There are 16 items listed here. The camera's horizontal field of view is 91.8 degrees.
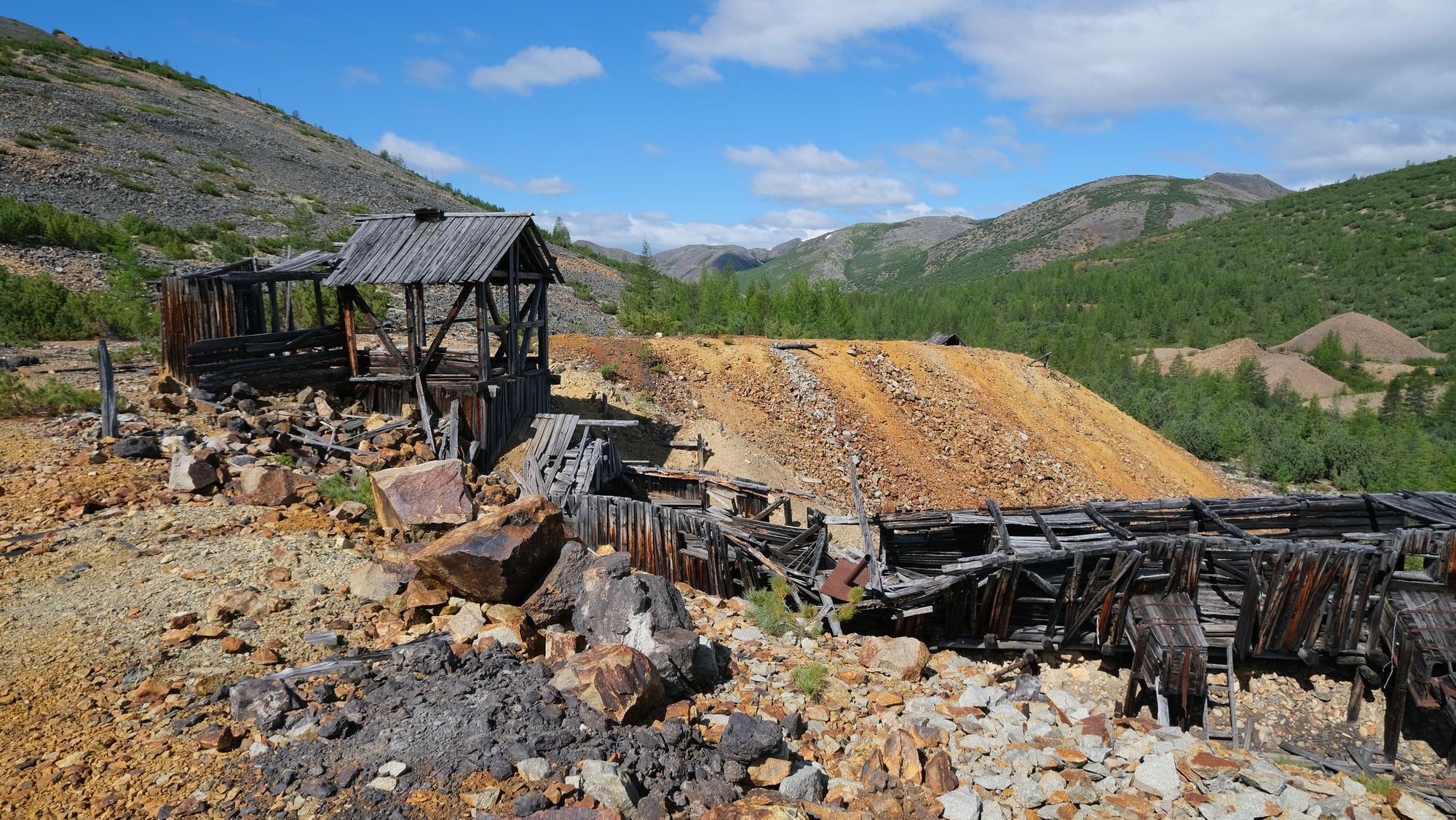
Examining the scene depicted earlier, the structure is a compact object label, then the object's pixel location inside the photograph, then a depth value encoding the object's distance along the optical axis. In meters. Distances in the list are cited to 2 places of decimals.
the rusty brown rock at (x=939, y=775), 5.86
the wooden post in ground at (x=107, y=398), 10.54
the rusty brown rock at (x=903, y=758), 5.89
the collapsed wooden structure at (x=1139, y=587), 9.47
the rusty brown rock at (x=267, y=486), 9.68
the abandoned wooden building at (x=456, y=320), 12.77
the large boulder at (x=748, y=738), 5.69
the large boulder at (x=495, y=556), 7.57
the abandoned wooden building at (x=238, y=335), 12.89
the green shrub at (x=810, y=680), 7.18
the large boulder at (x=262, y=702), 5.22
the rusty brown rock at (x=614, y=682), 5.76
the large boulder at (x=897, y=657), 8.62
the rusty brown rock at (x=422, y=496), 9.31
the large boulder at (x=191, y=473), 9.59
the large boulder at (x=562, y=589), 7.60
